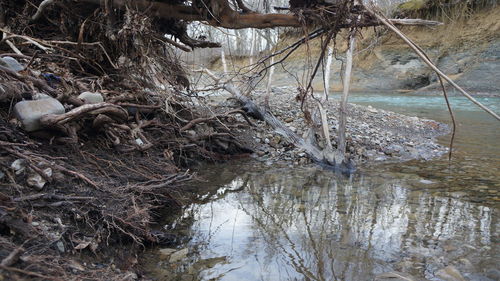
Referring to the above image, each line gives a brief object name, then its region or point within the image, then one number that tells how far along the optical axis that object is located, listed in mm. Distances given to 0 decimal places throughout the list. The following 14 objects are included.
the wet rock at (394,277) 2600
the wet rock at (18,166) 2770
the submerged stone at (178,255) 2894
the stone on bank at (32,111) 3334
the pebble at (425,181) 5012
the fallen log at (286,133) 5857
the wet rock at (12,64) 3850
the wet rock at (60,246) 2427
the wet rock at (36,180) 2768
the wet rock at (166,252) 2968
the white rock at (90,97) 4316
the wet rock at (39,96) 3762
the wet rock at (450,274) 2597
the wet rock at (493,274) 2623
